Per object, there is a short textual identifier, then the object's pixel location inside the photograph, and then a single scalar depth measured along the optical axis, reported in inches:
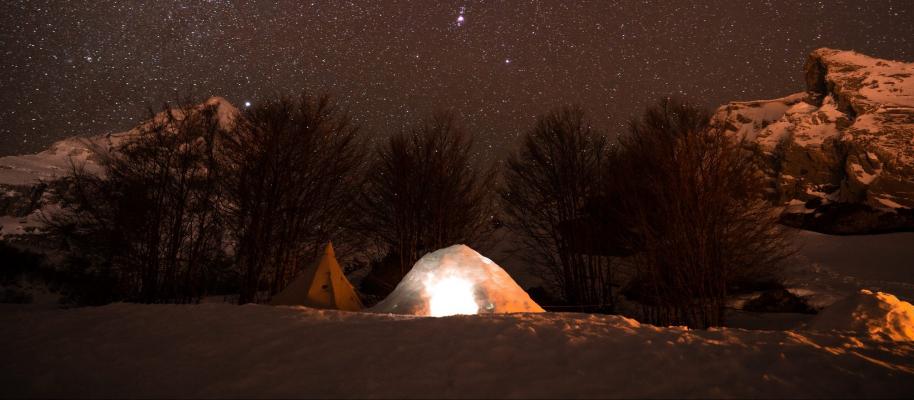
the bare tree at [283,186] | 684.1
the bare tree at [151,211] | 706.2
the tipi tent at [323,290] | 477.4
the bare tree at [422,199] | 851.4
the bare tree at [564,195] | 768.9
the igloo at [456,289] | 379.6
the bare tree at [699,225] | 510.0
